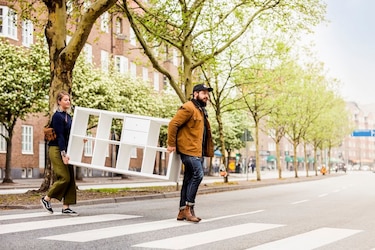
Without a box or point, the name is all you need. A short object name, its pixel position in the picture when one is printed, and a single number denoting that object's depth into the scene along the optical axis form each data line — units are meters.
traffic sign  86.75
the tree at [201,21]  23.06
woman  10.39
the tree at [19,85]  29.61
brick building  37.31
